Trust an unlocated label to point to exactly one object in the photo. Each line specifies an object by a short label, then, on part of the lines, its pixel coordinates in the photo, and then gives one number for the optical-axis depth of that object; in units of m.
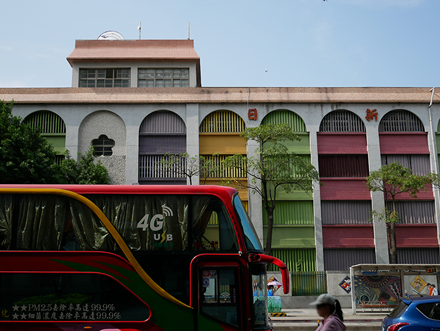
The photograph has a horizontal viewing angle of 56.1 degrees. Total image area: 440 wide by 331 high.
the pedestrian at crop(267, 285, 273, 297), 19.06
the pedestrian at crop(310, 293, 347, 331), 4.54
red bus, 6.47
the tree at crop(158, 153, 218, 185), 23.86
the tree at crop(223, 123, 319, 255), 22.20
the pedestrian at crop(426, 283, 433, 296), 18.64
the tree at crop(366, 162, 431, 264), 22.58
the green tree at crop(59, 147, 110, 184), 22.80
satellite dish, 31.84
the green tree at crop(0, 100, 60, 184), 18.16
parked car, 7.54
